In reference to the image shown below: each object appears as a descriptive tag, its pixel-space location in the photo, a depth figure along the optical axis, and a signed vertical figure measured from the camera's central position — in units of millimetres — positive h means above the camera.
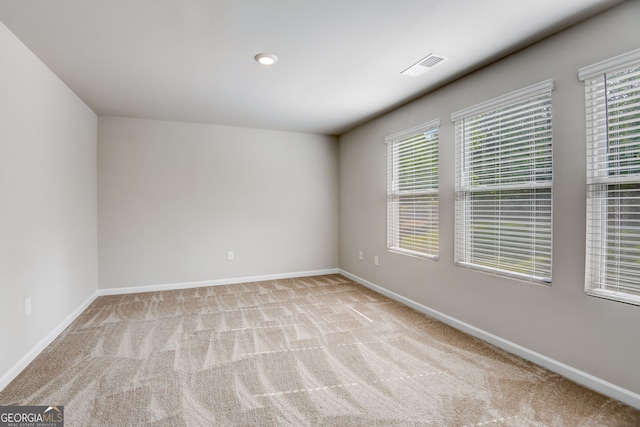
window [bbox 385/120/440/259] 3430 +187
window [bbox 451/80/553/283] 2344 +177
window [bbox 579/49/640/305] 1874 +171
